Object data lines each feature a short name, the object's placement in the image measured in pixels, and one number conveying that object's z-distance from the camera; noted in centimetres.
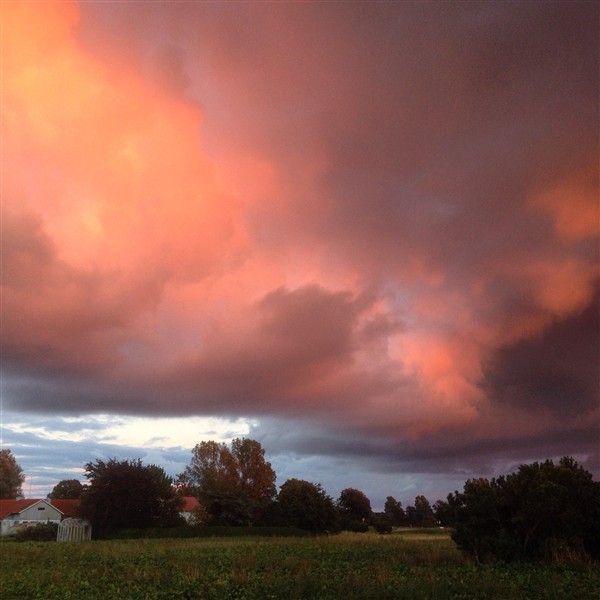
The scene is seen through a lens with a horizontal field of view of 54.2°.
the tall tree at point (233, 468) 9831
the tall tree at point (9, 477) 12175
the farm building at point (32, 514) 9338
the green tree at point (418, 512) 15975
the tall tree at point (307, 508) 6406
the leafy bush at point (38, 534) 6775
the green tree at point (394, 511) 16216
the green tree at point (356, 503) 11361
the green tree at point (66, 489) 13202
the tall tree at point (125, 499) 6519
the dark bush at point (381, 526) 9479
